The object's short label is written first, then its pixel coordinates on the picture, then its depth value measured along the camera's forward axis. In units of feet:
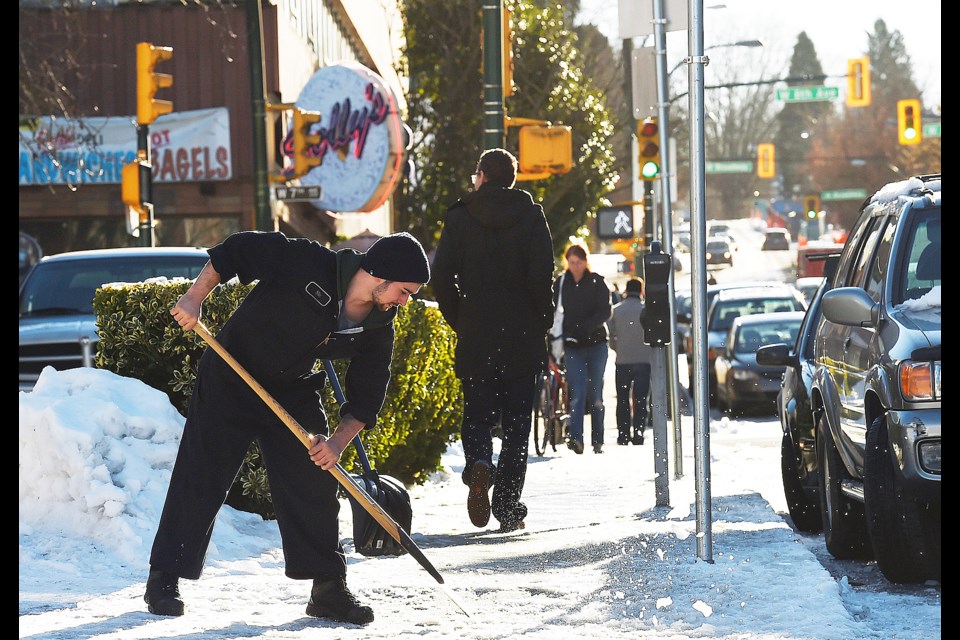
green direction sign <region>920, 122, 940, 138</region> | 235.40
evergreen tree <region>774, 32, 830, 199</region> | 469.16
